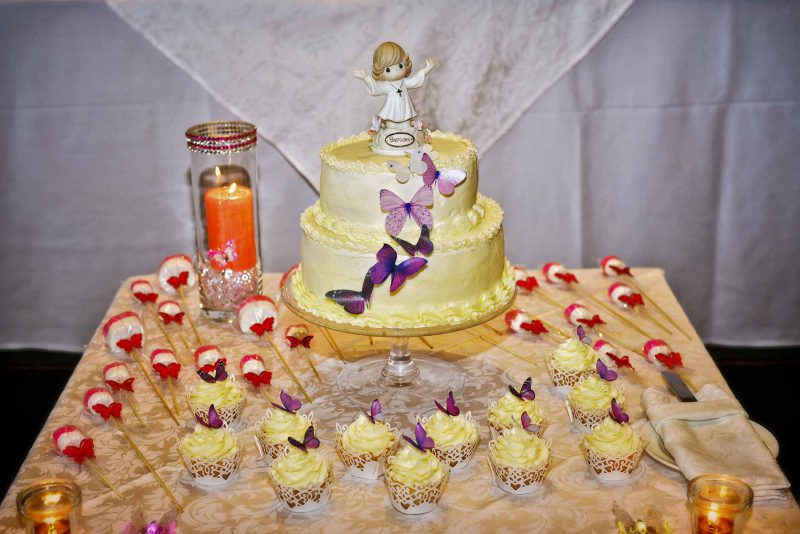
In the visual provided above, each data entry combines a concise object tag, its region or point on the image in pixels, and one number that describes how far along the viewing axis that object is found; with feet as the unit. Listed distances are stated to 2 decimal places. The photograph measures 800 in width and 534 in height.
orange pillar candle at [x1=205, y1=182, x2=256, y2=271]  8.34
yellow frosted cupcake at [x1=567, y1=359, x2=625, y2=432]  6.40
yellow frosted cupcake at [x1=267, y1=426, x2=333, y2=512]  5.59
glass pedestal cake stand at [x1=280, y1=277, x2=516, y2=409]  7.08
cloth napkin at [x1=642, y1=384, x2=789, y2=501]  5.71
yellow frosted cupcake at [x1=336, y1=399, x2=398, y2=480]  5.95
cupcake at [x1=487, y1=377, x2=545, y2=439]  6.30
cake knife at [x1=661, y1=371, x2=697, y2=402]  6.75
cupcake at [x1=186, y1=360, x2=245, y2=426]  6.57
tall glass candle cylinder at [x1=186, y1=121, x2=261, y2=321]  8.32
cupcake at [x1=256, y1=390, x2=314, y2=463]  6.08
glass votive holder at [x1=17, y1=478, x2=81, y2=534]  5.20
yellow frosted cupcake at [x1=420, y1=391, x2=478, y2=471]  5.99
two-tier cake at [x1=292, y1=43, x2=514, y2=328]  6.27
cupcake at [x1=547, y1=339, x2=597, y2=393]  7.00
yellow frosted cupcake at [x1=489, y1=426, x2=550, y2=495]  5.72
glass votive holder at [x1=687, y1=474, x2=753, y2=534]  5.10
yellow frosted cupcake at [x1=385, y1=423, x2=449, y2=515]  5.54
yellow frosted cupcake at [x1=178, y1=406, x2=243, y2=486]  5.86
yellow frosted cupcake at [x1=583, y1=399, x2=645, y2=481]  5.82
